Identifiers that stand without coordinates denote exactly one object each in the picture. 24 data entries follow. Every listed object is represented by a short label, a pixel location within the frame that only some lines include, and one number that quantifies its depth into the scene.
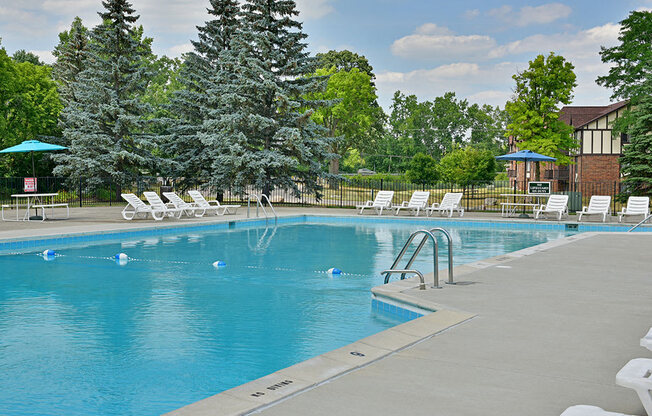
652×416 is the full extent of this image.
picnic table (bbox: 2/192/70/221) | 18.10
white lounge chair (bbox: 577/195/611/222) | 19.39
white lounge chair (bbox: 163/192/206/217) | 19.88
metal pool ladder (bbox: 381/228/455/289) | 7.22
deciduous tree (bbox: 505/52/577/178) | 30.42
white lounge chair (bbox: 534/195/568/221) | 19.62
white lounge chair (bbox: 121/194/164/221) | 18.16
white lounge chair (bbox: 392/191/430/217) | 21.55
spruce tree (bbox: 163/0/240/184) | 28.84
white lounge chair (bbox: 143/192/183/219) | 18.56
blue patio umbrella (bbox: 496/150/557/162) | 21.77
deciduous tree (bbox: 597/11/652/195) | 26.44
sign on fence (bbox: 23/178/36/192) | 18.00
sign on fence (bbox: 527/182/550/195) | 20.20
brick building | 39.12
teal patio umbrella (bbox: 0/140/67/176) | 19.17
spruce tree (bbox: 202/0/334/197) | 25.84
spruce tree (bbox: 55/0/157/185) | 27.20
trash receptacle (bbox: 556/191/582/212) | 23.31
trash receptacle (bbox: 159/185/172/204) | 23.44
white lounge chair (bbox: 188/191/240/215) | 20.70
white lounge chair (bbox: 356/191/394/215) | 22.38
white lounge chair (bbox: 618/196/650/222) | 18.92
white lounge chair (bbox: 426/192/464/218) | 21.25
